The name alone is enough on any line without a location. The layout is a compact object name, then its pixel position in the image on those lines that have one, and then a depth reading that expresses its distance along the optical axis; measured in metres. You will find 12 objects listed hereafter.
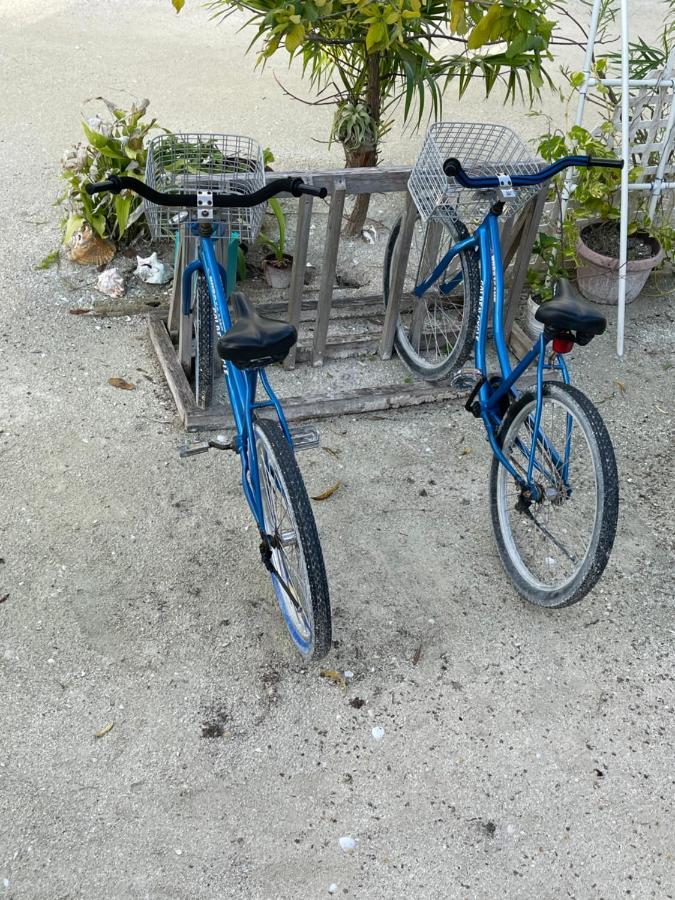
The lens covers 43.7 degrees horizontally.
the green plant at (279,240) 4.08
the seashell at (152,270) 4.11
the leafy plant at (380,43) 3.24
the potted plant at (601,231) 3.99
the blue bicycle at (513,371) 2.40
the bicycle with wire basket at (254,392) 2.20
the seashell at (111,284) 4.05
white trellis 3.75
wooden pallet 3.30
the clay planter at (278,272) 4.19
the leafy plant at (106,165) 4.03
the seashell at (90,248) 4.18
